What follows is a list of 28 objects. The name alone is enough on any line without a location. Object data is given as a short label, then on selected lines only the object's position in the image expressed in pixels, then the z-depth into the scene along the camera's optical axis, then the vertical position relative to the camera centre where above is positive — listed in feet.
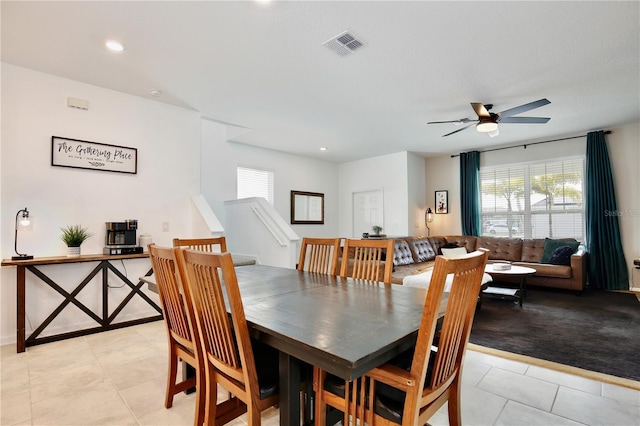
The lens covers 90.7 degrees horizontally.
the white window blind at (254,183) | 20.16 +2.50
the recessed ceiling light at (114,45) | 8.91 +5.09
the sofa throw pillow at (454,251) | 16.21 -1.70
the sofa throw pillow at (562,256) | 16.25 -2.01
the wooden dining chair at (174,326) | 5.14 -1.89
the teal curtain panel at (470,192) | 21.75 +1.82
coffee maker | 11.49 -0.57
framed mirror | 22.88 +0.95
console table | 9.45 -2.44
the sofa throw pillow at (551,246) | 17.21 -1.58
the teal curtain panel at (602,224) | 16.79 -0.40
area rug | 8.38 -3.77
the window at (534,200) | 18.74 +1.13
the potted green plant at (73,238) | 10.69 -0.51
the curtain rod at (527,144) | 17.41 +4.70
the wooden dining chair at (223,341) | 3.92 -1.67
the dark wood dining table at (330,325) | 3.19 -1.30
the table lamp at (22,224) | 9.74 -0.01
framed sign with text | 10.96 +2.48
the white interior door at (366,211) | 23.99 +0.69
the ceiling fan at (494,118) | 11.70 +4.01
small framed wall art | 23.52 +1.29
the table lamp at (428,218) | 23.98 +0.06
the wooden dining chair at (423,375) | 3.42 -1.94
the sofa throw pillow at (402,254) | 16.78 -1.93
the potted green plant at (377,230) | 23.00 -0.77
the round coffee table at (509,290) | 13.56 -3.02
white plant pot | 10.66 -0.97
